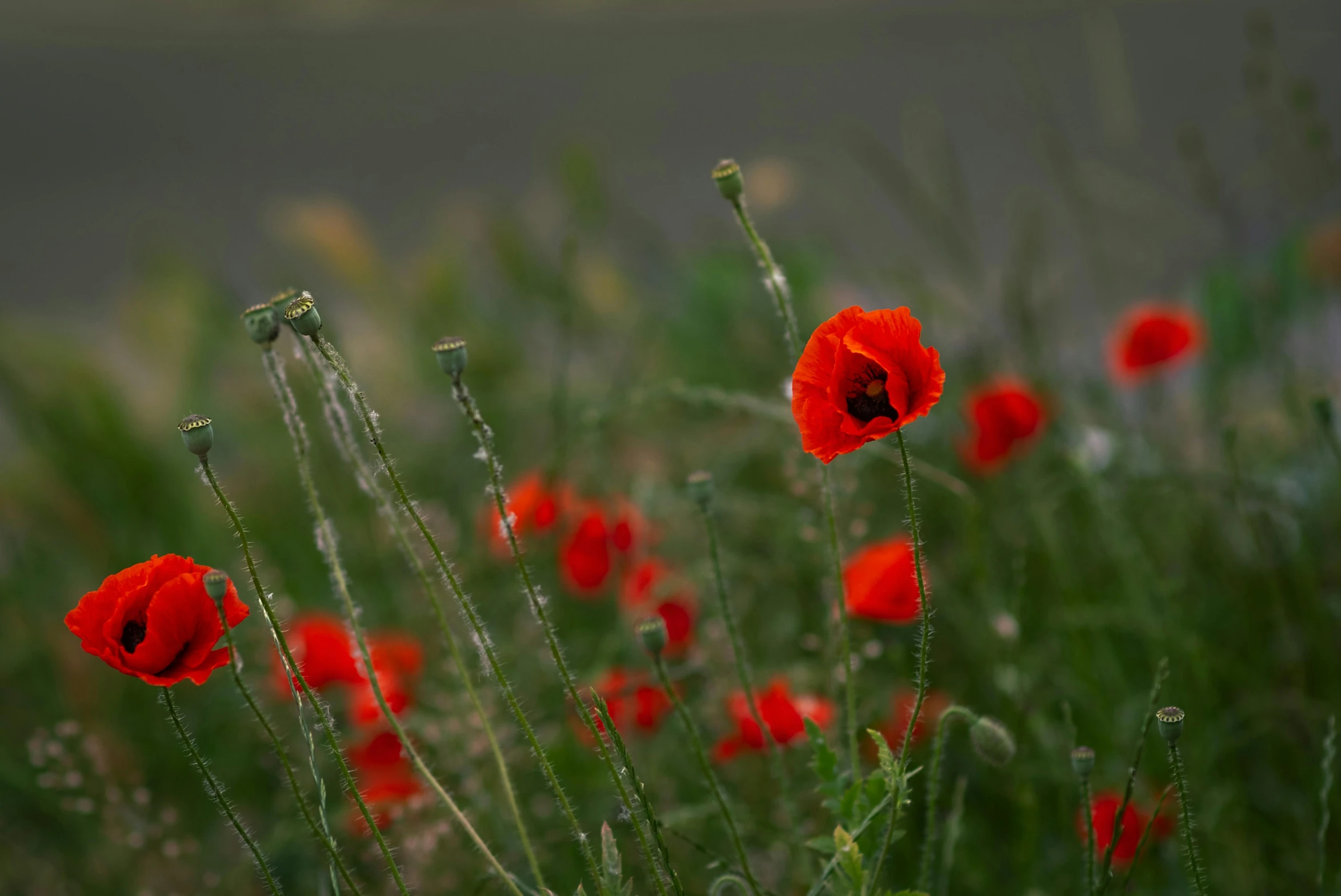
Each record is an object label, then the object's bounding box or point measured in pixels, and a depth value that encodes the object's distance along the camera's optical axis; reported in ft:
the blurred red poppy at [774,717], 8.94
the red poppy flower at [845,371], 8.23
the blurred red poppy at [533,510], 9.55
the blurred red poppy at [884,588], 9.03
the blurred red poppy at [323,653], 9.44
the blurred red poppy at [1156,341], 11.29
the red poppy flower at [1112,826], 8.88
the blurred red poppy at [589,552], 9.62
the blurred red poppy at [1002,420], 10.42
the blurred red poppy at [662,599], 9.40
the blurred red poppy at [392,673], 9.22
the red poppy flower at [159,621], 8.29
